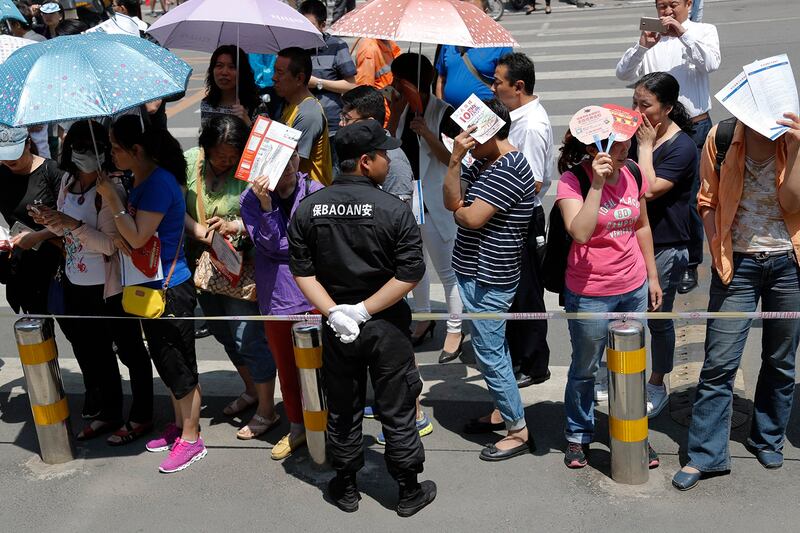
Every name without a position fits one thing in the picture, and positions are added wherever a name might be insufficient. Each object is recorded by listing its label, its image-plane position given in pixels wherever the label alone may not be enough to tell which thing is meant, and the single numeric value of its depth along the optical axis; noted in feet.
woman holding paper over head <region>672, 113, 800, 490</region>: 14.34
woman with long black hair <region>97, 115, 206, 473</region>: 15.42
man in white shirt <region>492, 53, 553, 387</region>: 18.30
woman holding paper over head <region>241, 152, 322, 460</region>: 15.55
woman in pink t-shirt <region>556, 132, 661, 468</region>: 14.65
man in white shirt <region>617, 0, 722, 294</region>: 22.12
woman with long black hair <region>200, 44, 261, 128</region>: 20.24
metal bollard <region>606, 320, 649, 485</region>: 14.29
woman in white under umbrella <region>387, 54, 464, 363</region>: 18.93
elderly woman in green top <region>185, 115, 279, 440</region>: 16.58
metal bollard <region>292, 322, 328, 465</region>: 15.30
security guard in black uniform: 13.69
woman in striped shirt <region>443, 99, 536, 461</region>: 15.11
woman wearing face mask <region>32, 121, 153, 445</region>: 15.70
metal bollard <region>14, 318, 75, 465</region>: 16.19
